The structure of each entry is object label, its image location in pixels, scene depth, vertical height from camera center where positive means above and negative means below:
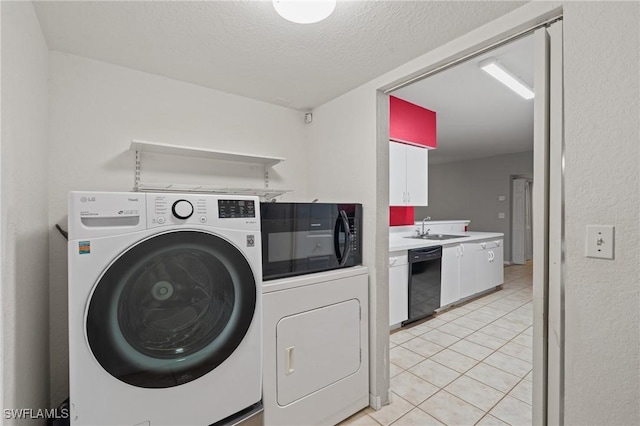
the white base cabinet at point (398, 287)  2.87 -0.76
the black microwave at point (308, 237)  1.60 -0.16
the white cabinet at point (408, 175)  3.04 +0.39
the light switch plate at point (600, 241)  1.01 -0.11
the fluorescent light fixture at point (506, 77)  2.20 +1.09
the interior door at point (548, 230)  1.14 -0.08
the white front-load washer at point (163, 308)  1.02 -0.38
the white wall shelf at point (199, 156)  1.77 +0.37
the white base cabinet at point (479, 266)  3.72 -0.76
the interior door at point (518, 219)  6.33 -0.18
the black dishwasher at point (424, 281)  3.06 -0.76
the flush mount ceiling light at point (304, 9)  1.10 +0.77
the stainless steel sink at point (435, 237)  4.07 -0.37
